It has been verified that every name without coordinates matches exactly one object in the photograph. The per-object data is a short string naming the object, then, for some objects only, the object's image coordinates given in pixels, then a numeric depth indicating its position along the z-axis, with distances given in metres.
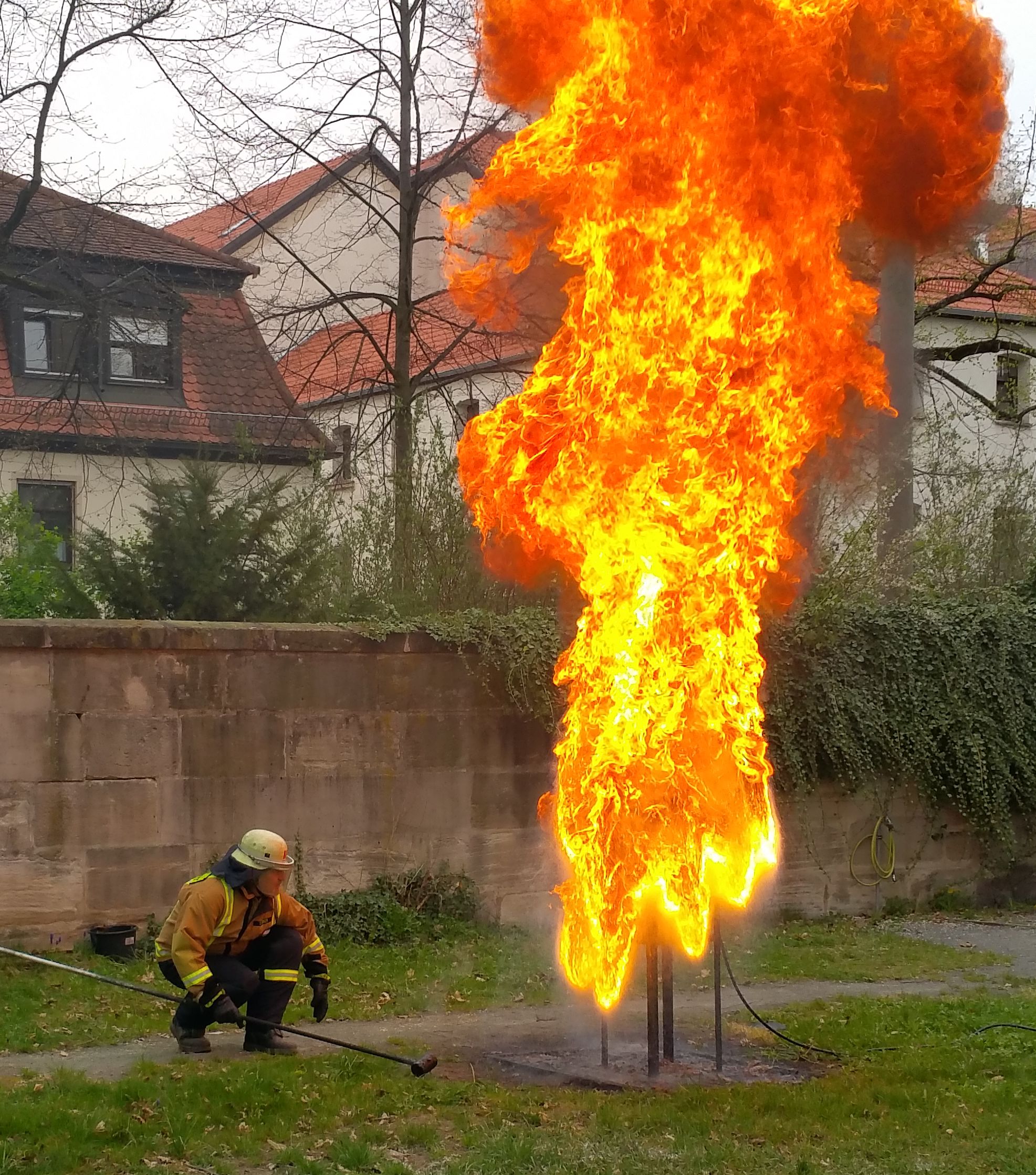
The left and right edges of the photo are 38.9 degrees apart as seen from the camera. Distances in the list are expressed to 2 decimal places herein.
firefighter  7.50
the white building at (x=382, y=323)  17.16
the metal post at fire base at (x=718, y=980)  7.68
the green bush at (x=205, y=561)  12.52
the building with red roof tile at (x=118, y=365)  16.64
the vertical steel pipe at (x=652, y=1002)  7.52
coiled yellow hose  13.73
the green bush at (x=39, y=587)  12.23
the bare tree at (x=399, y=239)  16.17
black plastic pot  10.30
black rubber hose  8.23
